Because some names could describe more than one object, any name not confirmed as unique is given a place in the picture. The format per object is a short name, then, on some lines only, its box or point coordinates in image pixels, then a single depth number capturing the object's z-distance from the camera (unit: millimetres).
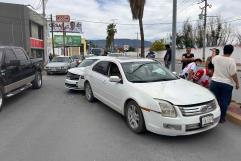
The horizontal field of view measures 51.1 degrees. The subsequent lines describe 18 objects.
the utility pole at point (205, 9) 36388
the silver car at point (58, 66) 18297
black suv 7457
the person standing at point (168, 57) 12659
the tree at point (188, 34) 61156
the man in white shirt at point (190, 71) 7483
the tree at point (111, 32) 69438
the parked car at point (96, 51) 41200
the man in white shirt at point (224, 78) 5508
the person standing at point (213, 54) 6975
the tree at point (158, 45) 75250
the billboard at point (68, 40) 62594
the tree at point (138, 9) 19516
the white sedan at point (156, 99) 4594
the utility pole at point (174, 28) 10244
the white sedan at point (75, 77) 9402
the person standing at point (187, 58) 9539
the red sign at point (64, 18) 47219
